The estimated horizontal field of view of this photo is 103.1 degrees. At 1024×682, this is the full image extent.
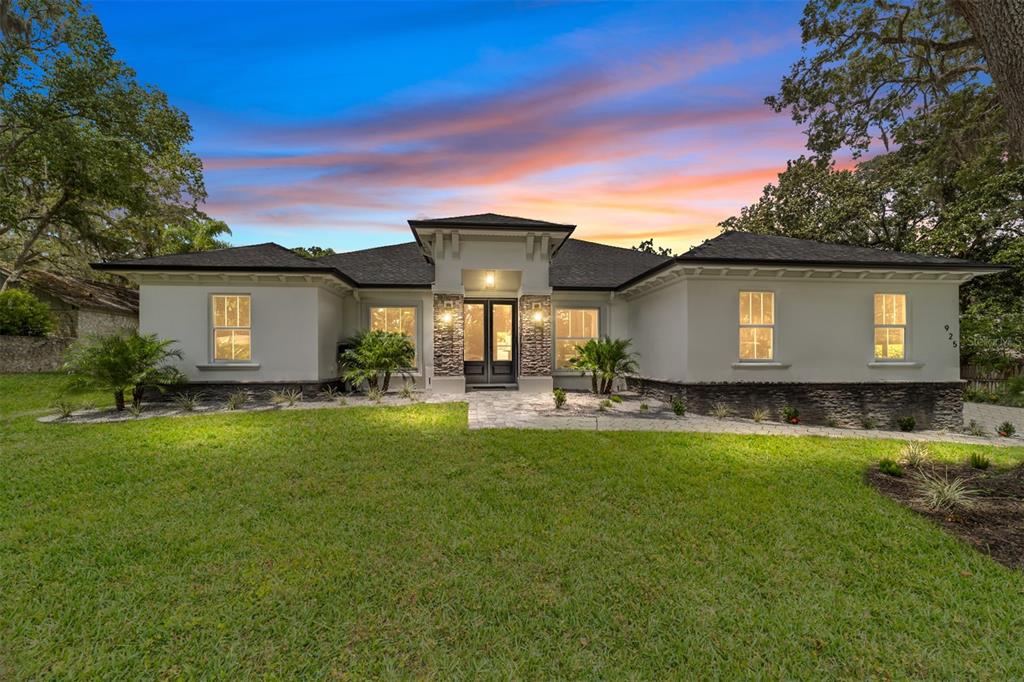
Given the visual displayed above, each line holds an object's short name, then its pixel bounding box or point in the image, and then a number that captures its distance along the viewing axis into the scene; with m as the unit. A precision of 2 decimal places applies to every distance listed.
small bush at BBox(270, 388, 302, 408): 10.06
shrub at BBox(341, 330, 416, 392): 11.40
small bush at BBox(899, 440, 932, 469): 5.58
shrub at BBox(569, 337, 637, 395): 11.50
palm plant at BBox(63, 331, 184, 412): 8.85
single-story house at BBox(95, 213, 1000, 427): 10.02
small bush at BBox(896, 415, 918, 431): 9.56
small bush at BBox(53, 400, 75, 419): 8.53
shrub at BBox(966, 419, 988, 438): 9.17
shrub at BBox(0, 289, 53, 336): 14.47
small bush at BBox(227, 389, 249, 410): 9.59
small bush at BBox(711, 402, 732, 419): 9.46
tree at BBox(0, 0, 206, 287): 14.09
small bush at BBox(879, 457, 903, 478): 5.14
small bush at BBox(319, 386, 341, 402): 10.72
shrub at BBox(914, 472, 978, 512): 4.19
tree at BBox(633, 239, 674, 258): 36.34
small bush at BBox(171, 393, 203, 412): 9.36
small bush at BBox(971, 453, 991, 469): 5.39
